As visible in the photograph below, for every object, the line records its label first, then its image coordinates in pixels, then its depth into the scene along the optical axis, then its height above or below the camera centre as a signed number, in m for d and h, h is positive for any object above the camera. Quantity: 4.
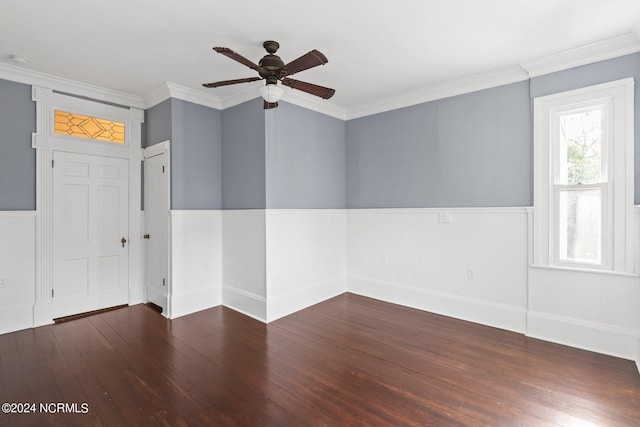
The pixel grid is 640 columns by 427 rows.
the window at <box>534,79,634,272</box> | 2.80 +0.30
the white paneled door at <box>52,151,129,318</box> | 3.74 -0.24
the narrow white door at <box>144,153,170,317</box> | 3.98 -0.21
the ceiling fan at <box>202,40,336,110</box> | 2.38 +1.09
